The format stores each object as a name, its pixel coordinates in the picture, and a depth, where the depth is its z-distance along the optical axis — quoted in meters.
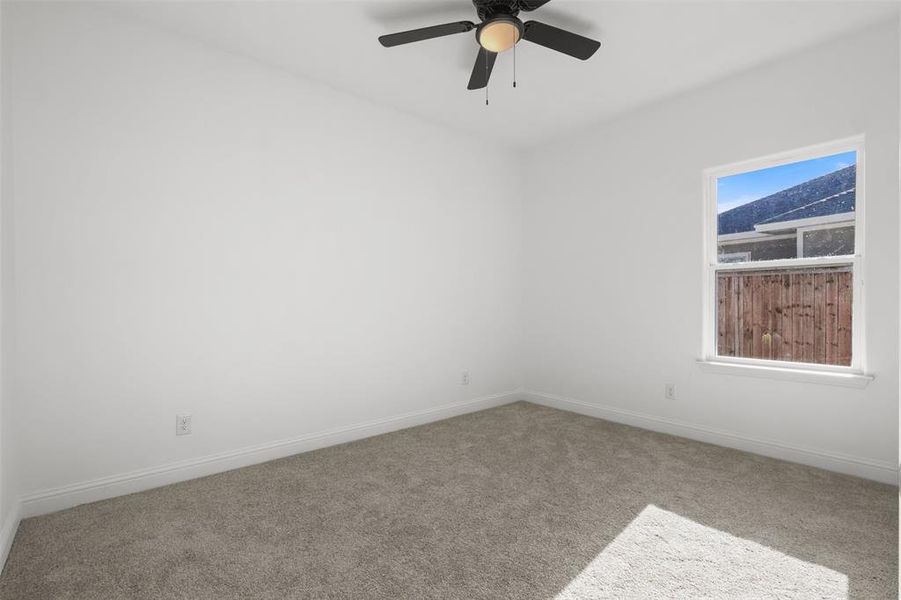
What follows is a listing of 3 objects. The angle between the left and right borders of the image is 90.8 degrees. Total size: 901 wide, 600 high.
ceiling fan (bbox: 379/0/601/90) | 2.12
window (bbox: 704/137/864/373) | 2.67
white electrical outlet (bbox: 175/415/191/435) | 2.56
